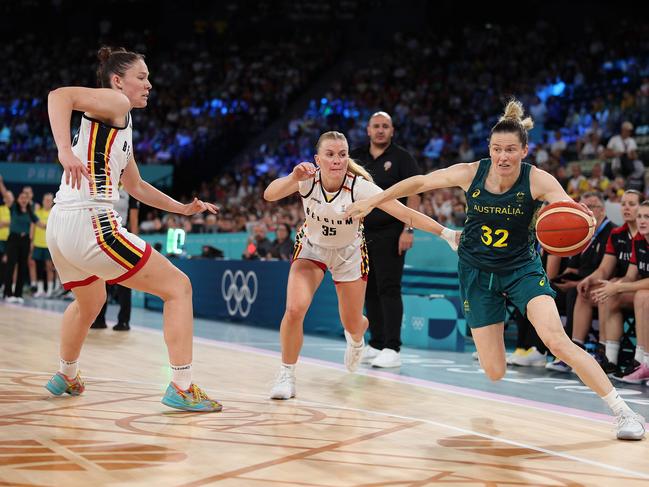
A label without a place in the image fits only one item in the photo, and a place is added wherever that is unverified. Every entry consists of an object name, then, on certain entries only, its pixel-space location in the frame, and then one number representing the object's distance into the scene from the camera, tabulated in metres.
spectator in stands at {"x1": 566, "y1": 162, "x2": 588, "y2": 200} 13.76
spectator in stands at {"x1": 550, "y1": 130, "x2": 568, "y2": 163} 16.69
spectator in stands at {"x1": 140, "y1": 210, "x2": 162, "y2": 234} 21.19
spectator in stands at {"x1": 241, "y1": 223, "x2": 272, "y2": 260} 13.15
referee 8.37
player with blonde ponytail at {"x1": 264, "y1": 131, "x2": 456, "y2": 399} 6.05
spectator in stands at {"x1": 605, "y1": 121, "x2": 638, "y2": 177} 13.98
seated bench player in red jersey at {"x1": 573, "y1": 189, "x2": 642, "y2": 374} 7.91
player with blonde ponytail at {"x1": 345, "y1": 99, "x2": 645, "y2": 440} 5.00
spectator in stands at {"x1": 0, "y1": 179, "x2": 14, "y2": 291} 16.33
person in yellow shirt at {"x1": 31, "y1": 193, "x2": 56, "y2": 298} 16.48
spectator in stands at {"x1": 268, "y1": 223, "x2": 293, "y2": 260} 12.55
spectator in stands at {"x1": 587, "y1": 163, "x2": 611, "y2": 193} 13.55
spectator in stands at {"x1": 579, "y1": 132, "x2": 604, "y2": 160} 15.98
